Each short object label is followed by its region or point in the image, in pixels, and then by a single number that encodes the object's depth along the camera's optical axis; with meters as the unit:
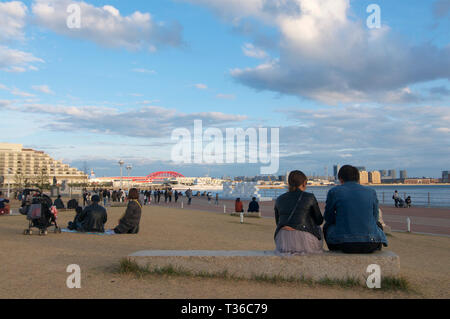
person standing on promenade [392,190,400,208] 29.81
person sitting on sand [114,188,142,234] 10.74
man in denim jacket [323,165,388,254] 4.82
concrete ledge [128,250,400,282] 4.93
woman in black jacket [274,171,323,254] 4.92
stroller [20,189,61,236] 10.42
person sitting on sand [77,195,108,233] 10.93
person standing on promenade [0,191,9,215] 19.11
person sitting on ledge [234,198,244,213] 20.75
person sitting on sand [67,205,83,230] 11.24
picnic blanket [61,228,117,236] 10.63
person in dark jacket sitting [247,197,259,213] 20.50
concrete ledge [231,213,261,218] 20.09
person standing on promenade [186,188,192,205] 36.83
